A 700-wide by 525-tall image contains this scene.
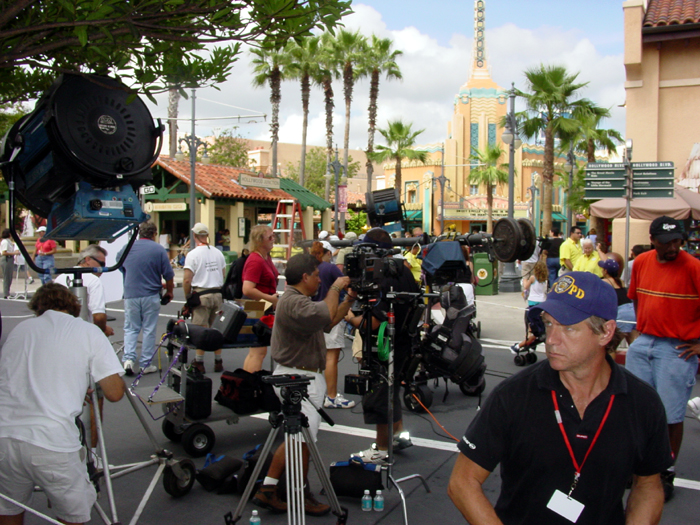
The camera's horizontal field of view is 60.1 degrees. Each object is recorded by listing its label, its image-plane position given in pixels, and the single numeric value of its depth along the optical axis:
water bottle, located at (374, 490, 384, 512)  4.29
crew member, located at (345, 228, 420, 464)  4.91
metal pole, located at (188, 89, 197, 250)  22.09
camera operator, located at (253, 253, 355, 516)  4.39
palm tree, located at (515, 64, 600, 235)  26.11
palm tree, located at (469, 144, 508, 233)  45.16
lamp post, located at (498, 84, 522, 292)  19.08
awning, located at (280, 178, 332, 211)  30.42
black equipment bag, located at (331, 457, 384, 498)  4.40
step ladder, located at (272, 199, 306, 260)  25.14
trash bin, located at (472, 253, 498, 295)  17.69
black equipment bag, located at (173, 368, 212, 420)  5.27
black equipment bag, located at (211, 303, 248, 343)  5.76
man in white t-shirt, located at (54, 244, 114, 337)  6.36
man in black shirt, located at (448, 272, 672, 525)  2.11
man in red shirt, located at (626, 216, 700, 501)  4.43
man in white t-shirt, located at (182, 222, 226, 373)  8.27
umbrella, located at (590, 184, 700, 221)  13.62
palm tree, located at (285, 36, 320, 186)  37.00
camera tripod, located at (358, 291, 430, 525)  4.39
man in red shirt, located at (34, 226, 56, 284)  15.05
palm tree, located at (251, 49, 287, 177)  36.47
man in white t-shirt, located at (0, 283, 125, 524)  3.13
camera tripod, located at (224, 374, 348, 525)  3.52
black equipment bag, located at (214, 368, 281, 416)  5.32
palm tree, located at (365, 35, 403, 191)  38.66
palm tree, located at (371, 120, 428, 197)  40.50
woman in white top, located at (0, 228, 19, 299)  16.31
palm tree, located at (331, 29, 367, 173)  37.75
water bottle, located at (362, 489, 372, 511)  4.30
